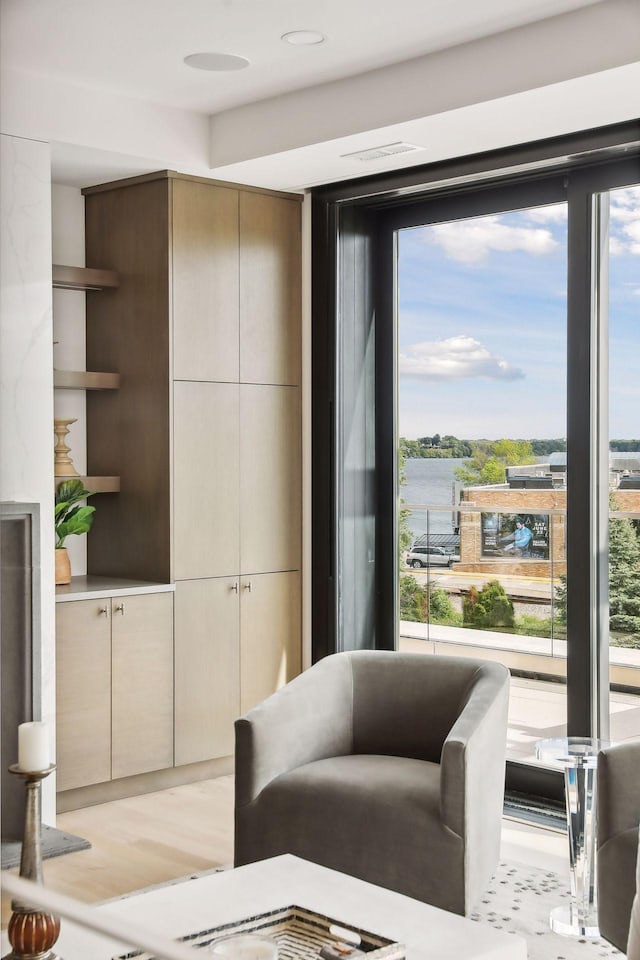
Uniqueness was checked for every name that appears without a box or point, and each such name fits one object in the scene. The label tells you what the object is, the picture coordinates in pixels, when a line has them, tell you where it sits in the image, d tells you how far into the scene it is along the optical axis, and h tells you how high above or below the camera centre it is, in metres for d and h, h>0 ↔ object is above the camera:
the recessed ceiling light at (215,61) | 2.99 +1.16
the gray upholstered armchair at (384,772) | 2.41 -0.77
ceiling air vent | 3.31 +1.00
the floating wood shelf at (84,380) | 3.64 +0.30
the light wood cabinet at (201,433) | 3.71 +0.12
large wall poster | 3.43 -0.23
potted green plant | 3.57 -0.18
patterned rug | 2.39 -1.10
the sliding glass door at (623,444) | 3.19 +0.06
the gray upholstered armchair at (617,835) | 2.13 -0.77
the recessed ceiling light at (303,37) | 2.81 +1.15
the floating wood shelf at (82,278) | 3.67 +0.67
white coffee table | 1.74 -0.79
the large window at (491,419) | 3.25 +0.15
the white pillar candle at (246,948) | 1.62 -0.75
